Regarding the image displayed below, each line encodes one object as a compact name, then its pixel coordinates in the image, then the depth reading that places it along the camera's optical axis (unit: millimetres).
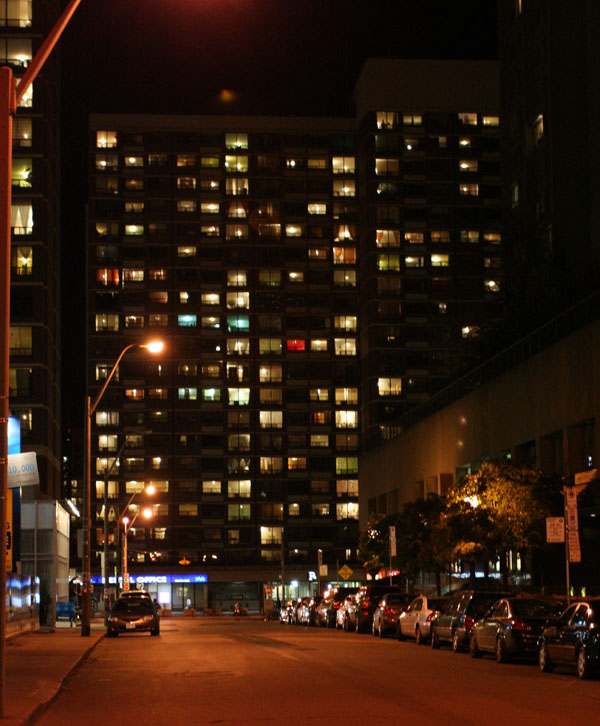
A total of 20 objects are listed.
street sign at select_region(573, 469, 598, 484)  36031
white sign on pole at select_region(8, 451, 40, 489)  30272
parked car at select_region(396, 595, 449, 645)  35688
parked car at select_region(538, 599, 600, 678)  21953
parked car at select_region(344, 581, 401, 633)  47406
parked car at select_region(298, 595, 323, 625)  61062
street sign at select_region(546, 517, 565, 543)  29219
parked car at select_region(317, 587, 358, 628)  54781
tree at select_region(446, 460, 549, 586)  40688
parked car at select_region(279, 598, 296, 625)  70062
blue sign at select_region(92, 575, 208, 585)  126562
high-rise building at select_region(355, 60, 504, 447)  127062
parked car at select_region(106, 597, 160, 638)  44688
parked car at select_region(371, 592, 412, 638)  41562
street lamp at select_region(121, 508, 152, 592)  82125
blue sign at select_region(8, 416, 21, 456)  50666
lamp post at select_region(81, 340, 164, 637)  43500
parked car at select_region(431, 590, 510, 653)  31328
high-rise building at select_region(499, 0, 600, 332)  66750
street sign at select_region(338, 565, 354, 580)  65500
